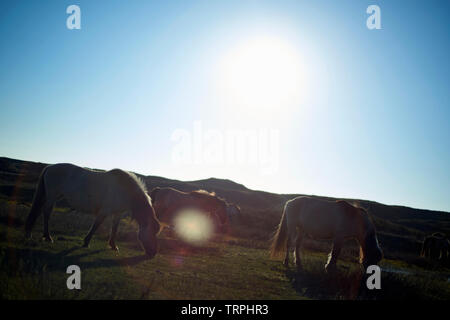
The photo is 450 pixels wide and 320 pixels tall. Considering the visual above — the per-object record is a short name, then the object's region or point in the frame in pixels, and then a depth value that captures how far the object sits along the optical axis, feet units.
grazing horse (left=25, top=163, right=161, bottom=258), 33.37
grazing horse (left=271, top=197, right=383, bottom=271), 36.65
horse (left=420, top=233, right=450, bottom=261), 83.61
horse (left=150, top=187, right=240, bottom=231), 61.52
